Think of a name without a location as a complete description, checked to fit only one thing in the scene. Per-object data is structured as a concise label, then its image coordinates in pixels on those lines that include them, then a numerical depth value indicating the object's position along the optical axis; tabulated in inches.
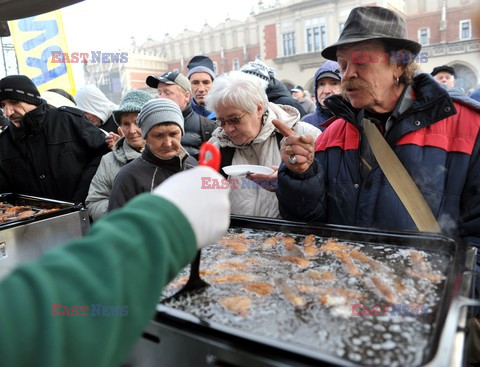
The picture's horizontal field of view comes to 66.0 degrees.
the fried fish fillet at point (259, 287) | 44.9
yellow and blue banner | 262.7
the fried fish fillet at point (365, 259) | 49.1
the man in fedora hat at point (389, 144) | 62.9
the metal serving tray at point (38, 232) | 88.2
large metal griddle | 30.2
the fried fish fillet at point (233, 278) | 49.0
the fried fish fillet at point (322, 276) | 47.2
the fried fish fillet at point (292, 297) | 41.4
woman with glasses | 90.7
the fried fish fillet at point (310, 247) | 55.0
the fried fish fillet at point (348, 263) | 48.0
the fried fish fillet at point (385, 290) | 40.7
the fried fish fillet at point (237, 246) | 59.3
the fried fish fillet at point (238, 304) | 40.6
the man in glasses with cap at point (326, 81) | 142.7
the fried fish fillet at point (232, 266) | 53.3
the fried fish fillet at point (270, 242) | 60.4
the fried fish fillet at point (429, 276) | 44.0
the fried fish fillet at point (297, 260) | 52.2
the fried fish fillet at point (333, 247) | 55.2
